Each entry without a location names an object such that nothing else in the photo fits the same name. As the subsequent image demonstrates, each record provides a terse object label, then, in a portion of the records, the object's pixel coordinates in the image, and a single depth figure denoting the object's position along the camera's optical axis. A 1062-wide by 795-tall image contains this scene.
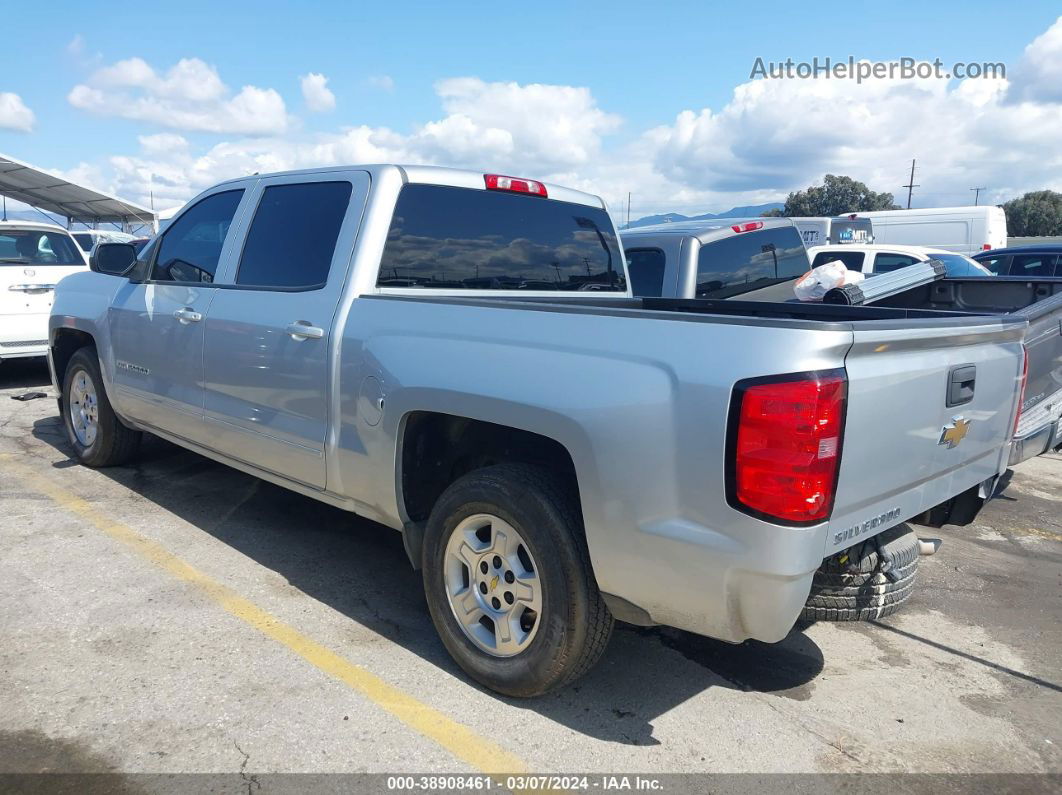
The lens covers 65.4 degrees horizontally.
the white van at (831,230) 17.08
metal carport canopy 22.53
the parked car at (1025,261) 11.75
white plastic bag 6.40
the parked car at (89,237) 22.86
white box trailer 19.28
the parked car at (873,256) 12.95
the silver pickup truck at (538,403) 2.38
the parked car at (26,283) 8.59
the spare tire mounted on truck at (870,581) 2.90
